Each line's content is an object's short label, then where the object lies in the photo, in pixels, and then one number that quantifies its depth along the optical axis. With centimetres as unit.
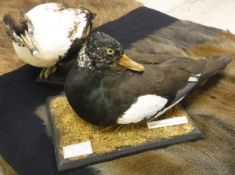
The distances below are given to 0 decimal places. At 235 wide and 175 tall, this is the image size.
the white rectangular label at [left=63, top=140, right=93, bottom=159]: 97
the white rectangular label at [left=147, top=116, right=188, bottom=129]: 103
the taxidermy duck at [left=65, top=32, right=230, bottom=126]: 91
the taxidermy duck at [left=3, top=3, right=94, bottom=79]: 113
